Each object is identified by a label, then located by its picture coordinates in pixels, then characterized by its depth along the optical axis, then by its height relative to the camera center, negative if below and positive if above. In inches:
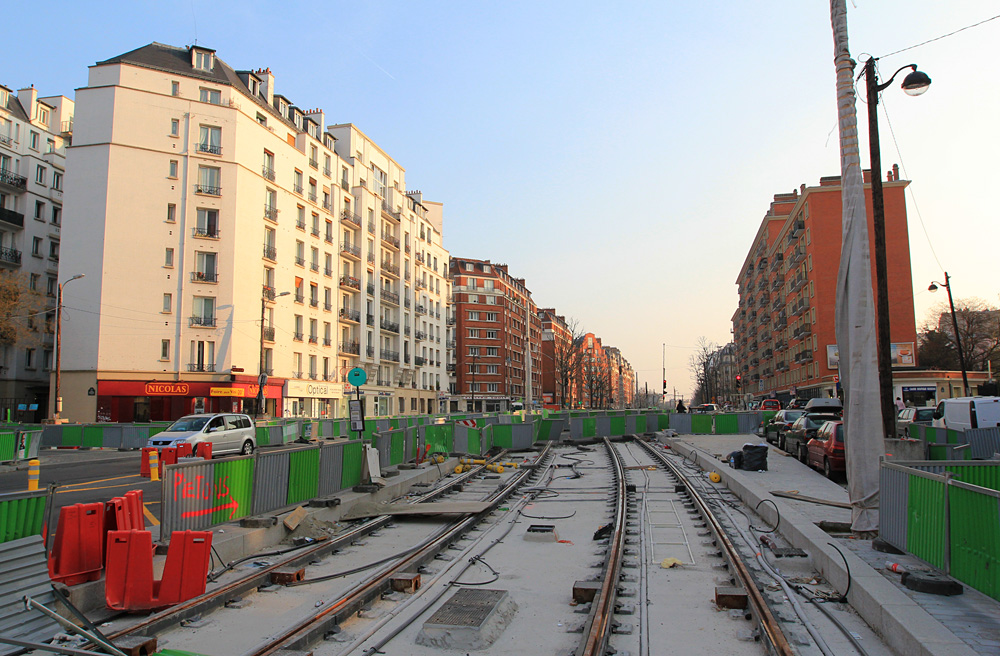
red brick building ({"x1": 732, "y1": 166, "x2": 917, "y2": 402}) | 2331.4 +442.0
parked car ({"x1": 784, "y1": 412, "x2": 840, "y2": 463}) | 808.3 -37.5
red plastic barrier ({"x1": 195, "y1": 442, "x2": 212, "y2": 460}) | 831.8 -65.2
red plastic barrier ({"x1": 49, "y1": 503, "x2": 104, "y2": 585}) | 265.3 -59.3
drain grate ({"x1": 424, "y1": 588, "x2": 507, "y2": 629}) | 232.3 -76.9
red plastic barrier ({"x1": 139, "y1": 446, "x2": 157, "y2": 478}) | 726.5 -71.1
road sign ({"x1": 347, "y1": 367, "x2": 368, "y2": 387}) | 620.7 +18.8
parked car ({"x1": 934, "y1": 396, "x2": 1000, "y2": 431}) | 772.6 -14.7
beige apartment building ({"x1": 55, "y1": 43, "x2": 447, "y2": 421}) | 1620.3 +382.8
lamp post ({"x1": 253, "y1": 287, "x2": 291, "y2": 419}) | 1546.5 +65.2
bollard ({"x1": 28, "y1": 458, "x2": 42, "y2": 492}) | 532.4 -60.0
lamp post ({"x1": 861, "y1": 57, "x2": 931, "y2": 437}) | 604.7 +132.2
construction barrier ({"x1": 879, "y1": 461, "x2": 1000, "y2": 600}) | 219.9 -43.9
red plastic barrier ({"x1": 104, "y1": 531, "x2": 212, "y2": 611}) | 263.1 -69.2
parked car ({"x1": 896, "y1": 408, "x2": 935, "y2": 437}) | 1022.9 -27.9
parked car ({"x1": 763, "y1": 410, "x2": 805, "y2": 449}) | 1050.1 -41.3
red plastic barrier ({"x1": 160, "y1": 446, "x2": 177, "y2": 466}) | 789.9 -66.2
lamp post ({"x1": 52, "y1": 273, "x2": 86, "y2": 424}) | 1374.3 +71.6
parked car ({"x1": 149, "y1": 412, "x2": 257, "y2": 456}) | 844.6 -47.0
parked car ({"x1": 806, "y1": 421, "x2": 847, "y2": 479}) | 647.1 -49.8
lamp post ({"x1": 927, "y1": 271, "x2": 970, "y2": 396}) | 1445.6 +240.9
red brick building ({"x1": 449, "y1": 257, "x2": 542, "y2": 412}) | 3814.0 +355.0
